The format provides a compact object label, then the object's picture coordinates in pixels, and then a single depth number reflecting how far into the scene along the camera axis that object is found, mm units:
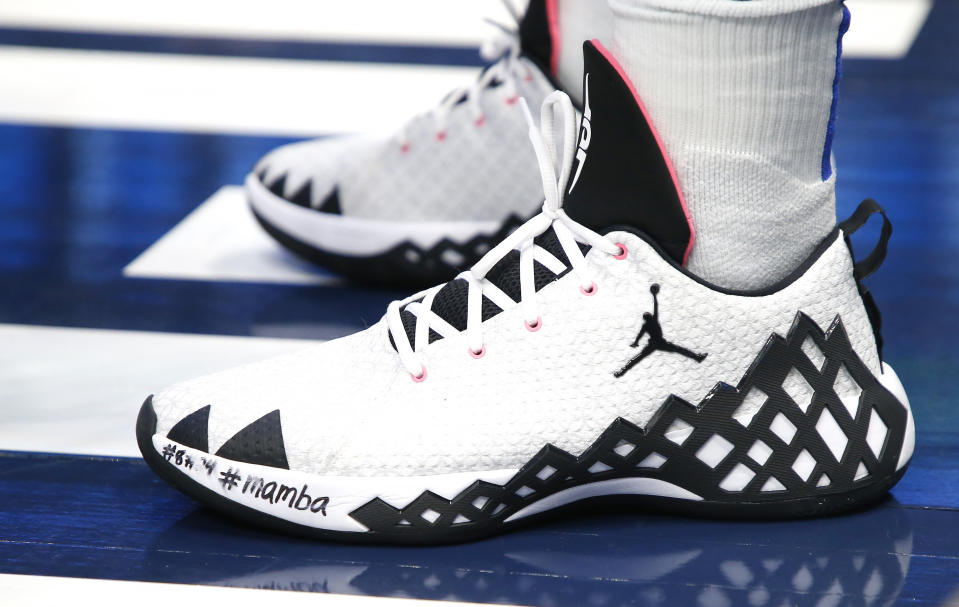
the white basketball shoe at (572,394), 1689
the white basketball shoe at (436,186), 2019
